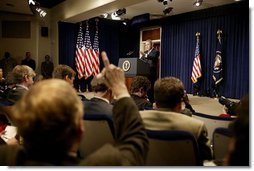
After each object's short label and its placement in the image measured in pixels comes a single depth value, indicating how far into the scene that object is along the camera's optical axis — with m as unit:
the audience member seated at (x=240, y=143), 0.74
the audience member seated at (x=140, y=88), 2.69
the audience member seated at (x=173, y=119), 1.45
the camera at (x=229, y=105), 2.21
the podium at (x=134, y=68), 6.00
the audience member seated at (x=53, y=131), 0.69
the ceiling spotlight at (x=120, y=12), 7.35
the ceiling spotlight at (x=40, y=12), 6.24
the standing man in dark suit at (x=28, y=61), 8.05
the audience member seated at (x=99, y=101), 2.01
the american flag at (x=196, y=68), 7.79
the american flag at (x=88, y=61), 8.29
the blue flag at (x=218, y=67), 7.26
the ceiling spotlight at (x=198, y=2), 6.49
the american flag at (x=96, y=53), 8.41
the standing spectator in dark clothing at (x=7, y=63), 7.93
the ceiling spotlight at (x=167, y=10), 7.13
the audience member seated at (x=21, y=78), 3.05
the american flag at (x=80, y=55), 8.25
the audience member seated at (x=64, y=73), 3.11
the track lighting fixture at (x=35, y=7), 5.72
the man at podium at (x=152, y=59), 6.05
